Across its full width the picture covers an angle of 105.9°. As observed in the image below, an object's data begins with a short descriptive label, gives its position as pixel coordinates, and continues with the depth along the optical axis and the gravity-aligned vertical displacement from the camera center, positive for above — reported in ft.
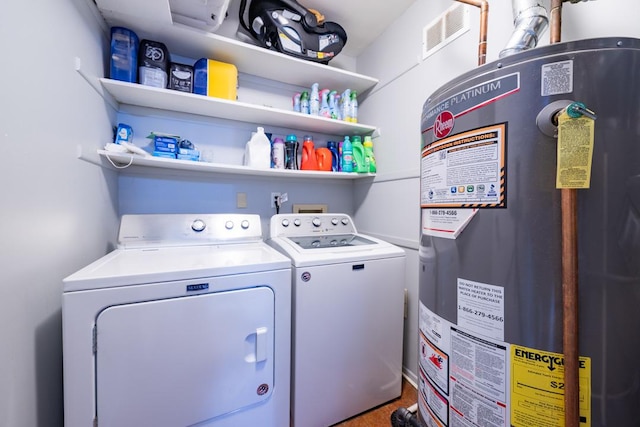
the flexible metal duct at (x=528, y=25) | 2.93 +2.33
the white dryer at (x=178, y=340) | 2.90 -1.75
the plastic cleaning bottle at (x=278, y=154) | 6.31 +1.50
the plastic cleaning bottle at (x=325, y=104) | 6.62 +2.95
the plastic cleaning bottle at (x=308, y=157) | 6.73 +1.52
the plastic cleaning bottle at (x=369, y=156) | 6.78 +1.59
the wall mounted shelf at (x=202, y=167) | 4.69 +1.02
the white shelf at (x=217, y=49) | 4.15 +3.60
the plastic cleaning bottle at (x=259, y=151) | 5.89 +1.48
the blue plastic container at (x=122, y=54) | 4.55 +2.99
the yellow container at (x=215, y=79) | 5.29 +2.95
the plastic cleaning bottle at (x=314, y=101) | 6.40 +2.94
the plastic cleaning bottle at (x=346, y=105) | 6.74 +2.98
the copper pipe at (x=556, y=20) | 2.29 +1.85
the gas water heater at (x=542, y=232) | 1.71 -0.16
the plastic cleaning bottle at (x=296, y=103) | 6.64 +3.00
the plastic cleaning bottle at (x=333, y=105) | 6.67 +2.95
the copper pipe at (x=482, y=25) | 3.73 +2.94
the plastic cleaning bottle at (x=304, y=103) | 6.47 +2.91
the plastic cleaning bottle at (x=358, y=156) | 6.84 +1.59
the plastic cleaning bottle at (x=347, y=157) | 6.84 +1.55
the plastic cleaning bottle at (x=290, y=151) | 6.52 +1.64
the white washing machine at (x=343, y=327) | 4.17 -2.16
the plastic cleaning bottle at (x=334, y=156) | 7.11 +1.64
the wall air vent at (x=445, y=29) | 4.64 +3.76
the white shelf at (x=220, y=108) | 4.73 +2.38
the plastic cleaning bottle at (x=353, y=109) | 6.79 +2.89
